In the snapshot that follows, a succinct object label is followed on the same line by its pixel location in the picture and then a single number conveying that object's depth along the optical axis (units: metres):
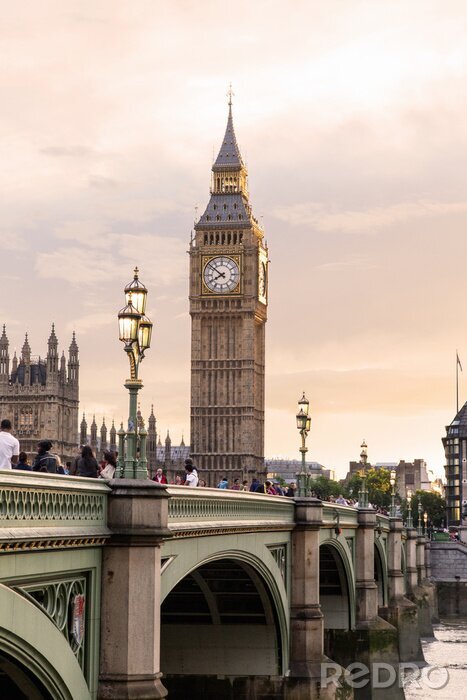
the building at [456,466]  166.50
